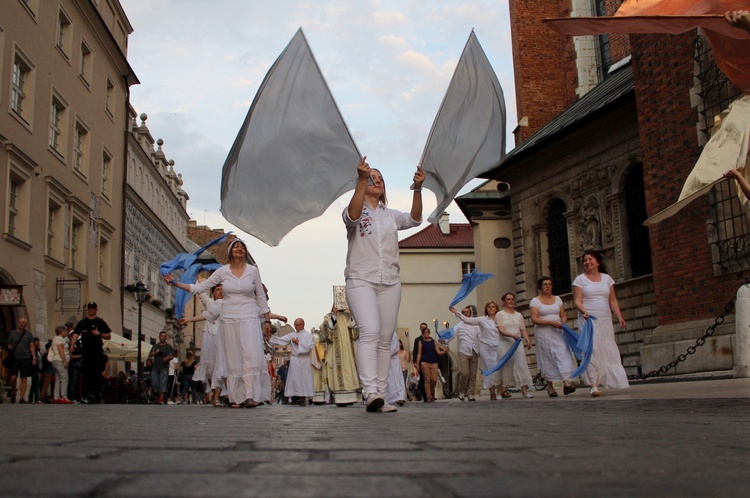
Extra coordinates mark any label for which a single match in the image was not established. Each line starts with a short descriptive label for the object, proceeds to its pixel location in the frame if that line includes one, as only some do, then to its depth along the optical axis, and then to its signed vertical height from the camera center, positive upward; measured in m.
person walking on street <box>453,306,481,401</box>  18.59 +0.68
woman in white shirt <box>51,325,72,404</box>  20.08 +0.82
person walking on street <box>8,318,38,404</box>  18.83 +0.96
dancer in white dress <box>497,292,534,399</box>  15.49 +0.50
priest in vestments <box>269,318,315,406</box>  19.03 +0.50
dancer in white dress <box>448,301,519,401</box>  17.19 +0.85
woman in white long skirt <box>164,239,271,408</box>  10.77 +0.77
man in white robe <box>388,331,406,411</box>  14.21 +0.01
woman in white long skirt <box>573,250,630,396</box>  12.45 +0.80
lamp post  26.53 +2.98
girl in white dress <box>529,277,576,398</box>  13.95 +0.62
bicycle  25.25 -0.16
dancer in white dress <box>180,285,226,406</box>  12.97 +0.83
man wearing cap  17.34 +0.92
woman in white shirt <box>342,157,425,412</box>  8.22 +0.97
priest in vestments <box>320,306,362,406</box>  17.12 +0.73
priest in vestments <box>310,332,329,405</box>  18.86 +0.33
